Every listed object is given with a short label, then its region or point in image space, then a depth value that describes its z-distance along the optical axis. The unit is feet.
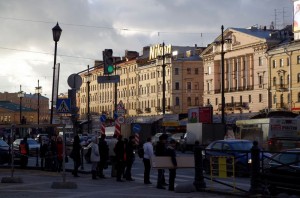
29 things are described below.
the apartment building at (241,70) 333.83
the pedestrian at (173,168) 67.49
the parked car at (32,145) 144.87
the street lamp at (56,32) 107.55
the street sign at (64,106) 83.48
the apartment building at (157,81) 417.90
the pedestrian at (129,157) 84.69
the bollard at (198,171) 66.98
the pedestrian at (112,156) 90.59
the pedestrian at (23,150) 112.93
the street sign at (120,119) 135.64
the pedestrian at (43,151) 108.05
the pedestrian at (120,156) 83.25
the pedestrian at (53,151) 103.50
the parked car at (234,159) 62.90
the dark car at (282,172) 55.88
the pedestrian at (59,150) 100.83
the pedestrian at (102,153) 89.92
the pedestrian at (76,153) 91.20
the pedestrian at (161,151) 70.28
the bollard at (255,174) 58.95
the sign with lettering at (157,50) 425.48
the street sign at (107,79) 99.86
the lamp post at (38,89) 296.36
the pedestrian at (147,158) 78.43
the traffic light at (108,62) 96.58
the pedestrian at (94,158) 86.74
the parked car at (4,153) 118.93
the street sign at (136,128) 178.40
